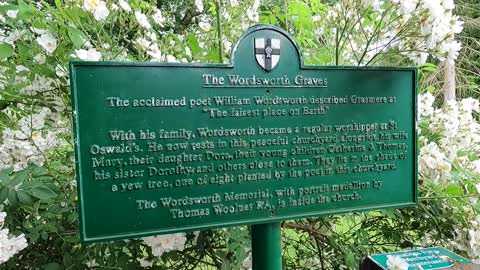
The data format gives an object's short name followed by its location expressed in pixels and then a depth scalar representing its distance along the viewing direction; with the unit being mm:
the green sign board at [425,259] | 1708
